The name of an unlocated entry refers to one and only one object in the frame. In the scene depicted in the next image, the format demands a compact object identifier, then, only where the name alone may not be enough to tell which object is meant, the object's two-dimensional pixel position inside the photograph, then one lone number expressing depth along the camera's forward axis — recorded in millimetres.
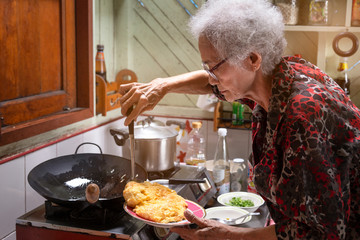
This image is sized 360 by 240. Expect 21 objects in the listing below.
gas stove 1374
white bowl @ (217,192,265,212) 1991
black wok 1450
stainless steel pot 1943
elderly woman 973
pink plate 1268
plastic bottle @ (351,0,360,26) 2451
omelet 1299
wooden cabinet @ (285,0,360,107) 2576
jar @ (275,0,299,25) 2480
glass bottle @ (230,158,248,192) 2215
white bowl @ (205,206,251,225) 1849
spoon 1742
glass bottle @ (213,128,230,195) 2143
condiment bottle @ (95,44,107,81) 2482
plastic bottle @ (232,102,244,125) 2732
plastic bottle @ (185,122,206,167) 2611
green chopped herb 1967
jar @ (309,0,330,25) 2463
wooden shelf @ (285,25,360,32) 2443
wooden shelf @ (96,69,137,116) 2490
